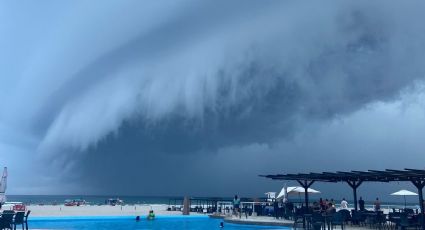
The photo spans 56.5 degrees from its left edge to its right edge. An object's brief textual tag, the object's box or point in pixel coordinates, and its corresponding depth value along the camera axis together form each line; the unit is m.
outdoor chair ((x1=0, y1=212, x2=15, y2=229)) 16.22
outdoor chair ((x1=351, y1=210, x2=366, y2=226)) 20.78
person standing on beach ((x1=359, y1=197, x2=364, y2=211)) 26.83
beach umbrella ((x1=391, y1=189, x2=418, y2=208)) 28.16
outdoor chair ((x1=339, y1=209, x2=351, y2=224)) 21.09
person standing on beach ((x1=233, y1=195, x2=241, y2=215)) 33.22
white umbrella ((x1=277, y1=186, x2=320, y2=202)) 30.63
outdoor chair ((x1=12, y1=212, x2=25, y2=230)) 17.14
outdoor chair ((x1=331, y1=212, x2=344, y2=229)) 18.08
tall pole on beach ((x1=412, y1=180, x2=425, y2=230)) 18.88
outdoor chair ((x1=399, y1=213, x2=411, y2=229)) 16.92
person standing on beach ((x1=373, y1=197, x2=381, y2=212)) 25.80
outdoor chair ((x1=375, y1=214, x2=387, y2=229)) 19.95
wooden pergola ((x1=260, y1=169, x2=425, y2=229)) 18.97
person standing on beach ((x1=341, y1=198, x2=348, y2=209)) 26.53
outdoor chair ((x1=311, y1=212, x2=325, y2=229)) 16.98
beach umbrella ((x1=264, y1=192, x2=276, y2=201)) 43.50
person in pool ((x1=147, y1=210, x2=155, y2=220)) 35.34
